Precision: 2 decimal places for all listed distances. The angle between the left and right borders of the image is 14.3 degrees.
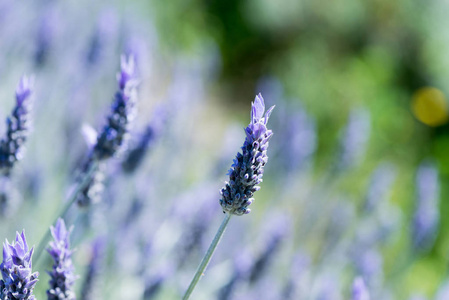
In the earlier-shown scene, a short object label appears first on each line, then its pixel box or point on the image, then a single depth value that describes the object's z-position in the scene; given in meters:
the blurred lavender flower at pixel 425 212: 0.86
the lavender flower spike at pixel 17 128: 0.58
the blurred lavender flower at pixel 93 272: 0.62
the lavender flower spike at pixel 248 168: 0.54
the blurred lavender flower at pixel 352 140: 0.90
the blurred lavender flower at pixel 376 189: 0.92
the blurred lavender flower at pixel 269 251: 0.71
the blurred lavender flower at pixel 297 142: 0.95
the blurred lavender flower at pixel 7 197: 0.64
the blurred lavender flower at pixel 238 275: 0.68
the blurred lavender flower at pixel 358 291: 0.57
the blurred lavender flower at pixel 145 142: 0.68
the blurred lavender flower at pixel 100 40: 0.80
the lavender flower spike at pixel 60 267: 0.55
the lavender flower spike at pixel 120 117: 0.59
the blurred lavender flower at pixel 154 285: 0.69
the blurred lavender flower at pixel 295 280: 0.71
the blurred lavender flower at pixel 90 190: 0.62
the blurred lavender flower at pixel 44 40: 0.74
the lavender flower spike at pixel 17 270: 0.53
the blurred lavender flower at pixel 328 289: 0.71
